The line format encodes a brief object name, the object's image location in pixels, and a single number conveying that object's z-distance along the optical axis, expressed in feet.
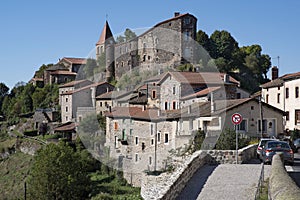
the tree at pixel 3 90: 379.35
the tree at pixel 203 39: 248.73
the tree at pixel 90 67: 270.67
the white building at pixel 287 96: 127.03
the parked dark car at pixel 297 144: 92.82
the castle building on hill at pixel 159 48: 231.50
